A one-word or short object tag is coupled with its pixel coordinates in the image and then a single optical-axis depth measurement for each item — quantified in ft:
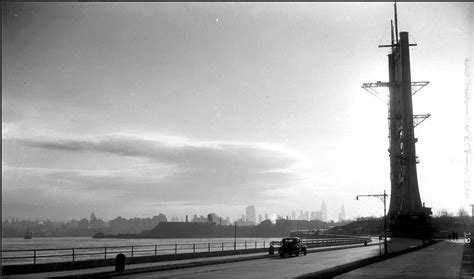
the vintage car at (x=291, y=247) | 159.74
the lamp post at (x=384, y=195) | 170.90
